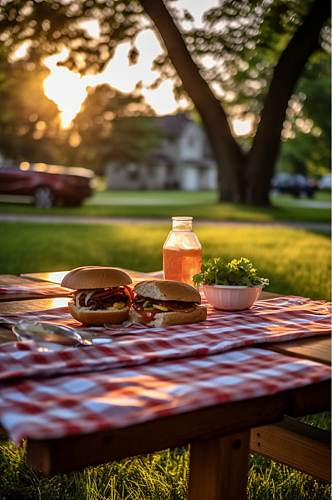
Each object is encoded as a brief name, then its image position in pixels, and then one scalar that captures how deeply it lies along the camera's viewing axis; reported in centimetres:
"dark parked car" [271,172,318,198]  4244
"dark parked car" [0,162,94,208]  1942
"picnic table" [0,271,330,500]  120
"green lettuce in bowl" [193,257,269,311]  212
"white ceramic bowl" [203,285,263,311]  212
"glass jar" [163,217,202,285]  241
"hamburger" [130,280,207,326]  191
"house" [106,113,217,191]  6006
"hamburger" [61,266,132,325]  190
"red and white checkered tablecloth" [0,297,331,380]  149
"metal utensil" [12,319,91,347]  162
